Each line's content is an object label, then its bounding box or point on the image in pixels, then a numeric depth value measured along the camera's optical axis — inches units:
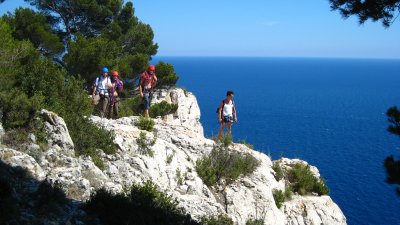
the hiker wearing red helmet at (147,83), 619.8
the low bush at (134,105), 801.2
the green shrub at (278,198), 548.4
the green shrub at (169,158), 488.9
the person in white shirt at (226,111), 583.5
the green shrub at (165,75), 1025.5
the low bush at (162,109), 842.8
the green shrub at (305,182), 611.8
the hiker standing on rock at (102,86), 587.5
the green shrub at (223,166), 507.5
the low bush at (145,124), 563.2
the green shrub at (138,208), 302.7
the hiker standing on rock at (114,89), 603.5
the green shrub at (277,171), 593.9
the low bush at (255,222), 462.3
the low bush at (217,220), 377.1
